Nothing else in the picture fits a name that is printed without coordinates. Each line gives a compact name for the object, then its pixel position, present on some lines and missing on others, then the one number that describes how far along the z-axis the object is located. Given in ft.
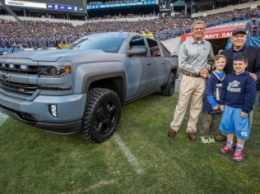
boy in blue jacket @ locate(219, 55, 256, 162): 9.63
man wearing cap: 10.07
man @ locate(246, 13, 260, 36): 30.94
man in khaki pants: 11.46
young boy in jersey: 10.96
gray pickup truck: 9.49
